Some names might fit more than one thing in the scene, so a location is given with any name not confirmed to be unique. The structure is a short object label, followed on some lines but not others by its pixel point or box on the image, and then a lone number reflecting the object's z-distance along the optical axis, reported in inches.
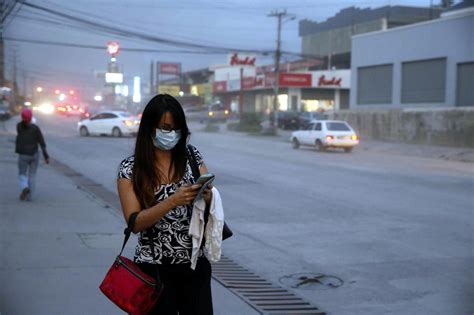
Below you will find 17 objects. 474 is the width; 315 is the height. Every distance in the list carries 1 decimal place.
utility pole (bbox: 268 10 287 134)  1909.4
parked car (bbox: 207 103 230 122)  2566.4
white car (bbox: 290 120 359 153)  1160.8
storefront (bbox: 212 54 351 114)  2444.6
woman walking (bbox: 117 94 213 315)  131.0
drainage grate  241.6
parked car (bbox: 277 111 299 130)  2080.5
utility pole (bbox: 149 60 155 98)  2104.3
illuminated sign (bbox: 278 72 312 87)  2267.5
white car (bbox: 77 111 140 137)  1465.3
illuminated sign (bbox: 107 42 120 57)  1410.3
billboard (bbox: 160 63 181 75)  2731.8
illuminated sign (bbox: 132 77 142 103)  2352.1
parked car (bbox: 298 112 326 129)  1936.0
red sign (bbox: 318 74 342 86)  2566.4
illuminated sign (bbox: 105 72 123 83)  1926.8
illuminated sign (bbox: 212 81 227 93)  3179.1
